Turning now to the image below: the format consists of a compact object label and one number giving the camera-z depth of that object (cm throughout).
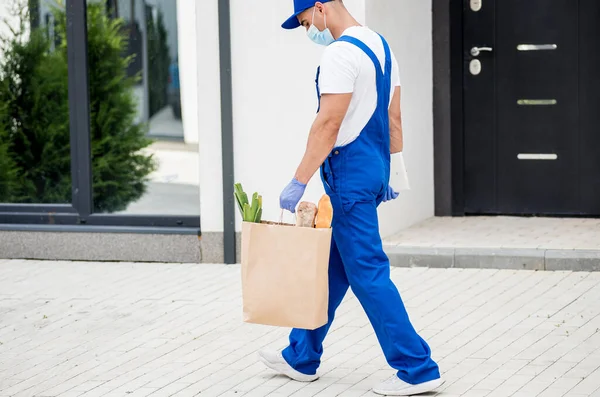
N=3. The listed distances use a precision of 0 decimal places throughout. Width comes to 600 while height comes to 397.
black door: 1523
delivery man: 825
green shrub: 1511
